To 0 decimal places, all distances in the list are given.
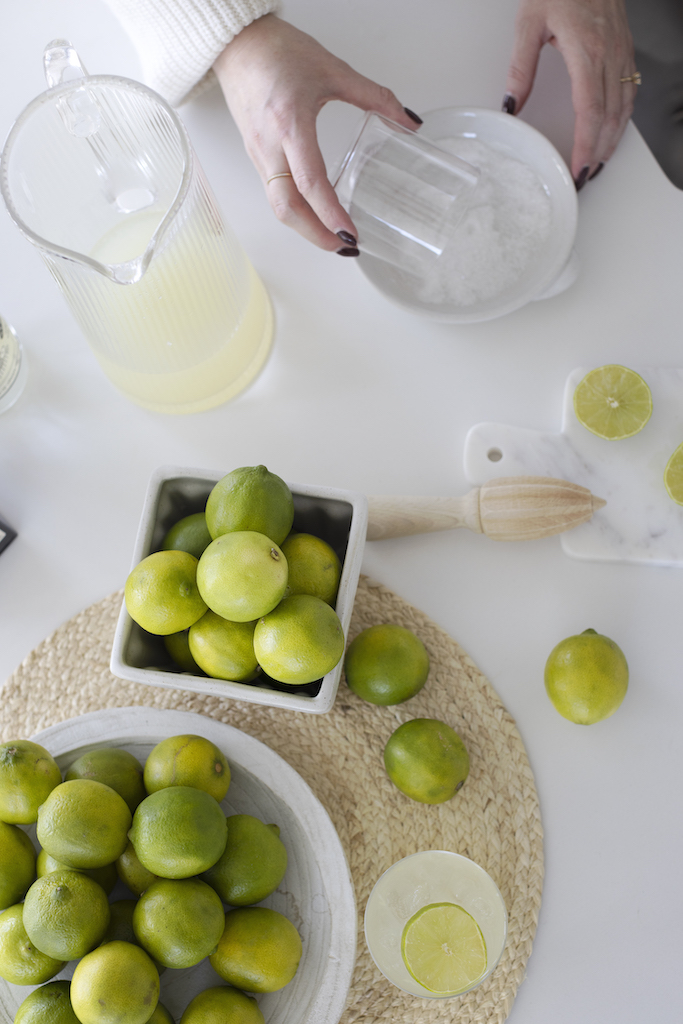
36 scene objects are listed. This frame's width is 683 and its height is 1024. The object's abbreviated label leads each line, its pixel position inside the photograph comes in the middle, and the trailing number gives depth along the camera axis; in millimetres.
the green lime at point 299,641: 585
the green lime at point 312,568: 648
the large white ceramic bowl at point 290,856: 661
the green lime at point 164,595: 612
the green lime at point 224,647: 623
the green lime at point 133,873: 642
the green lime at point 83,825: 602
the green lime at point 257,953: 614
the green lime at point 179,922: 583
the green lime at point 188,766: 647
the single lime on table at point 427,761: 717
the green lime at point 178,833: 587
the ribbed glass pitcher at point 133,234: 680
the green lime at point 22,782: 635
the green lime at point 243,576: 569
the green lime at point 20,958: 604
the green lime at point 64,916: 582
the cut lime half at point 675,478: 836
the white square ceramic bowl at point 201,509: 634
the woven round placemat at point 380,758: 737
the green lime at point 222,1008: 605
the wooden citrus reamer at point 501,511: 805
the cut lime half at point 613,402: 845
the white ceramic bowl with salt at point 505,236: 853
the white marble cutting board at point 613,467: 840
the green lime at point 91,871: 634
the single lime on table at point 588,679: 751
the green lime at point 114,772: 662
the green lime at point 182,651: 679
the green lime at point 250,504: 615
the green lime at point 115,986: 562
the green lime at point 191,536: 668
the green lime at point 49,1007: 598
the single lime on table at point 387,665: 738
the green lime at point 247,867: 629
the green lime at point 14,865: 632
